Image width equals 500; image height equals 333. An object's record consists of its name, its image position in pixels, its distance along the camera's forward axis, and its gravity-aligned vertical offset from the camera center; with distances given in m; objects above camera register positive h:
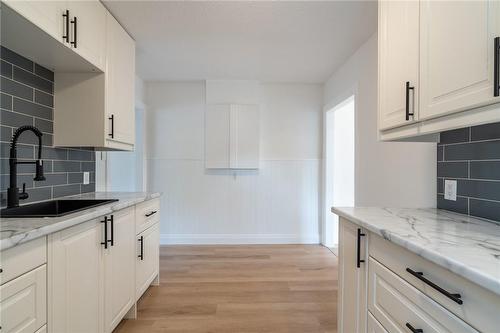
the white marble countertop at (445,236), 0.70 -0.25
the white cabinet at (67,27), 1.36 +0.77
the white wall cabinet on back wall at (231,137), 3.95 +0.40
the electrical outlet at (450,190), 1.51 -0.13
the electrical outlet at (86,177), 2.45 -0.12
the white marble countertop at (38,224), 0.94 -0.24
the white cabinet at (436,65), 0.92 +0.41
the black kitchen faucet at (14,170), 1.52 -0.03
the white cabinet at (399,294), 0.72 -0.43
